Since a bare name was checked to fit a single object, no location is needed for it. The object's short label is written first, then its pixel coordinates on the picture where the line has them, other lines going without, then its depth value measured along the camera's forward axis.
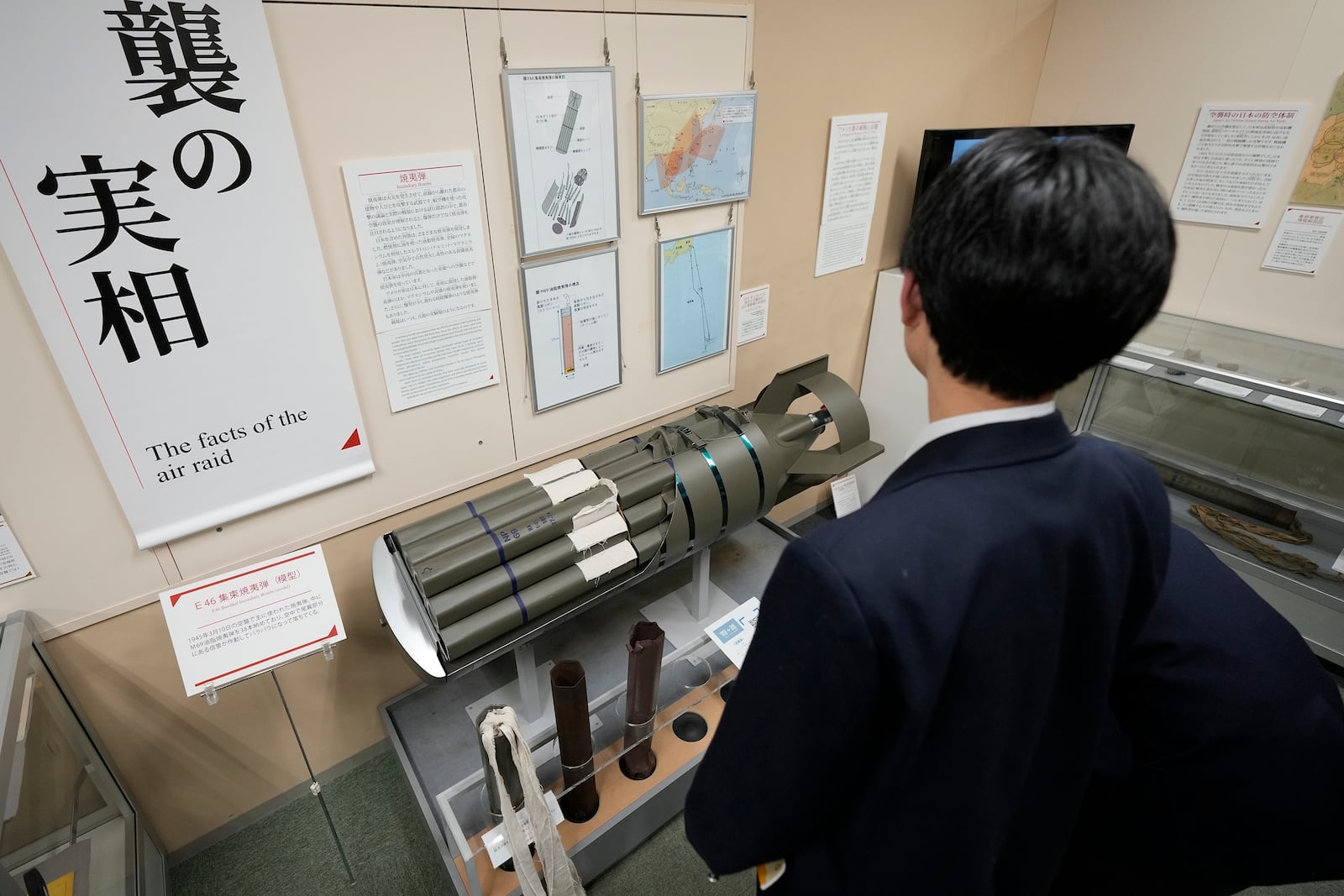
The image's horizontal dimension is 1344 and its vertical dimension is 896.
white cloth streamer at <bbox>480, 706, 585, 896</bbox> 1.26
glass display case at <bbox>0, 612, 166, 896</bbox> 1.08
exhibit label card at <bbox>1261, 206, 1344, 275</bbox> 2.17
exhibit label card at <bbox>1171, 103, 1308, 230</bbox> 2.19
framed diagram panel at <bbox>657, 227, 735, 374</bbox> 1.88
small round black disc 1.71
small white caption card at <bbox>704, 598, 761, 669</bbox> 1.63
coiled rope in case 2.32
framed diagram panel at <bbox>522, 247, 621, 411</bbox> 1.65
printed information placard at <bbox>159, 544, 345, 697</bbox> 1.26
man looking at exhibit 0.55
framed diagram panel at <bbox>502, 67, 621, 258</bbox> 1.46
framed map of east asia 1.68
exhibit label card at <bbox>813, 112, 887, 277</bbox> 2.13
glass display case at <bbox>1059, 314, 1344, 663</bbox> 2.21
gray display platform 1.48
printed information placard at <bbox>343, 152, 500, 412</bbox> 1.36
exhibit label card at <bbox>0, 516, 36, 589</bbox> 1.22
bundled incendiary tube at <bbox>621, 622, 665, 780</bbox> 1.38
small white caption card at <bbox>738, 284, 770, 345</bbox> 2.15
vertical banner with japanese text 1.04
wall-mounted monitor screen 2.22
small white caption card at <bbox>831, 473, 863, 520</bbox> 2.67
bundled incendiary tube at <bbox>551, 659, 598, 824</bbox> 1.29
